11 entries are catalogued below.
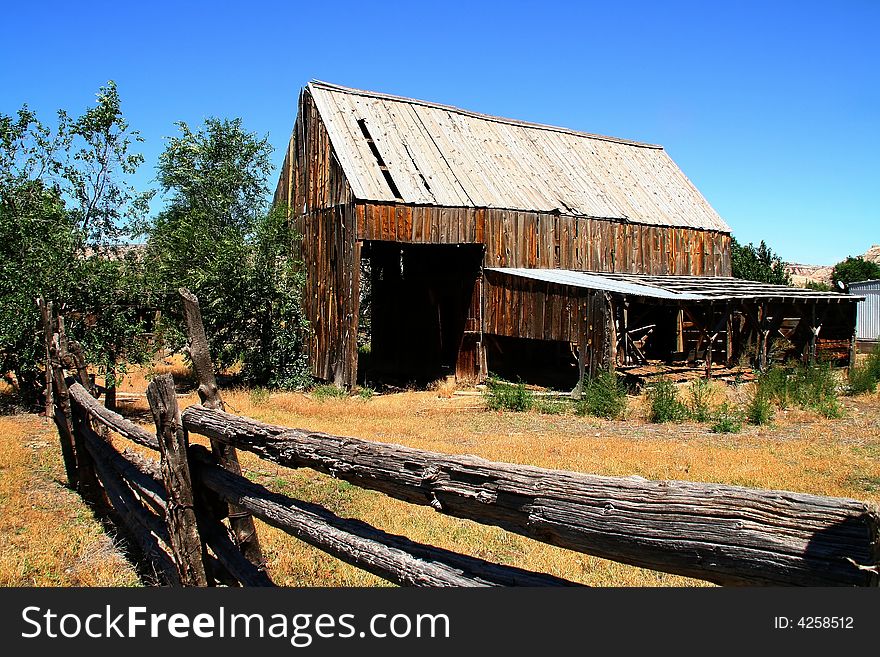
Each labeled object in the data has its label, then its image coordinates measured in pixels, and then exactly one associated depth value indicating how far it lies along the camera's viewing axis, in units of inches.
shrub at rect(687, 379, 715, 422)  575.8
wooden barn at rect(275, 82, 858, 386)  741.9
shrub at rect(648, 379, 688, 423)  574.6
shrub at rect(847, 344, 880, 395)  713.0
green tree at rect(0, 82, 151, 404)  536.4
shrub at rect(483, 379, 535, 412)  643.5
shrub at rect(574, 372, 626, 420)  599.8
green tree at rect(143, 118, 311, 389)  743.1
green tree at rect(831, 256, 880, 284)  2281.0
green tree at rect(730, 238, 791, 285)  1547.7
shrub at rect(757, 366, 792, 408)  617.3
